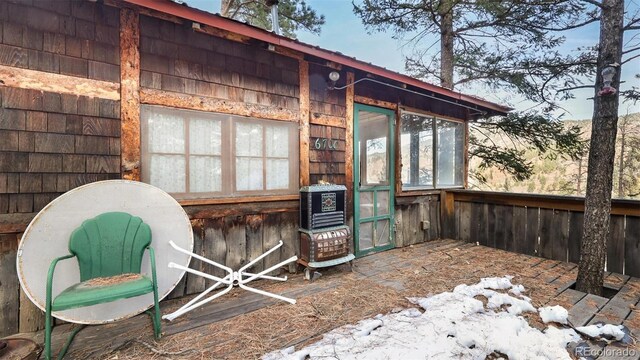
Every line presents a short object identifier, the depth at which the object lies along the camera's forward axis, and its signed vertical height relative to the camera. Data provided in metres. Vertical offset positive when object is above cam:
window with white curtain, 2.48 +0.24
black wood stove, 3.02 -0.62
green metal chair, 1.59 -0.64
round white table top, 1.87 -0.46
